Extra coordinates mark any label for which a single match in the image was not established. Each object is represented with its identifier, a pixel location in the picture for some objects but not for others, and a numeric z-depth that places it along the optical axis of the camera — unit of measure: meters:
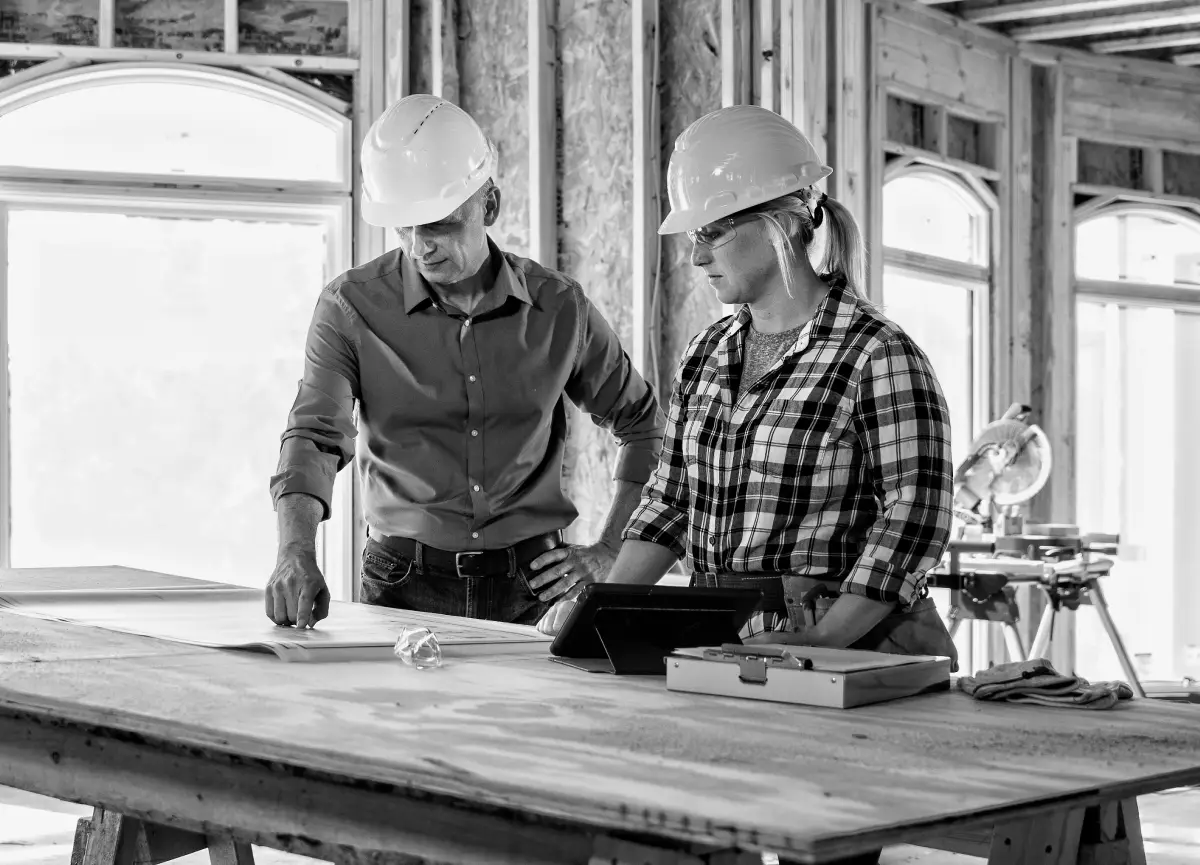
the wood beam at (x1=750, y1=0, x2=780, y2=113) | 5.79
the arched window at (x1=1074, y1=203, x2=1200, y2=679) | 8.42
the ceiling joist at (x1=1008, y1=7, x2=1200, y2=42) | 7.45
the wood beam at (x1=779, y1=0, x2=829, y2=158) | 5.78
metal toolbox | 1.71
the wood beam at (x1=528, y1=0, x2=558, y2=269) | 6.03
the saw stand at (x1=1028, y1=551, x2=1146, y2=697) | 6.16
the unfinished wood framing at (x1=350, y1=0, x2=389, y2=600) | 6.04
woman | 2.22
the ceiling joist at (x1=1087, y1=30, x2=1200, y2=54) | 7.88
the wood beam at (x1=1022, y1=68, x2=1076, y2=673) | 8.00
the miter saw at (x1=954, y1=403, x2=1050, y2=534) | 6.21
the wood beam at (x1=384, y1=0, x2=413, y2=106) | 6.03
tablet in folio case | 2.00
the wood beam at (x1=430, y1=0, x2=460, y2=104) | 6.04
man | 3.15
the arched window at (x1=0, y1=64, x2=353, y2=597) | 5.95
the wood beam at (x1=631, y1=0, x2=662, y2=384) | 5.90
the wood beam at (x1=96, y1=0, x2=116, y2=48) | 5.88
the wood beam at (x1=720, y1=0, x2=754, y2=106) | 5.80
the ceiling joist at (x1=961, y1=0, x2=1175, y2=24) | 7.27
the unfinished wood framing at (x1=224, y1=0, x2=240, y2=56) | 5.98
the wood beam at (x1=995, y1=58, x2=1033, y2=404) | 7.83
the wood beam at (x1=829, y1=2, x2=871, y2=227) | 6.01
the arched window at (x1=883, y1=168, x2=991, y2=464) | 7.29
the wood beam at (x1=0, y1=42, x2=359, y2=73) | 5.84
